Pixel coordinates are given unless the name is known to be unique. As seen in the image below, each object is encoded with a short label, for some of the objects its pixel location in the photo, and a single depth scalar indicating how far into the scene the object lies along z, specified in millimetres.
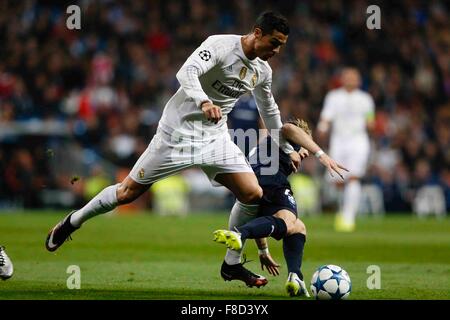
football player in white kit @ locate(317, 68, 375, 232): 30219
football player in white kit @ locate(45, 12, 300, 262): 15492
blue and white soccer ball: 14086
